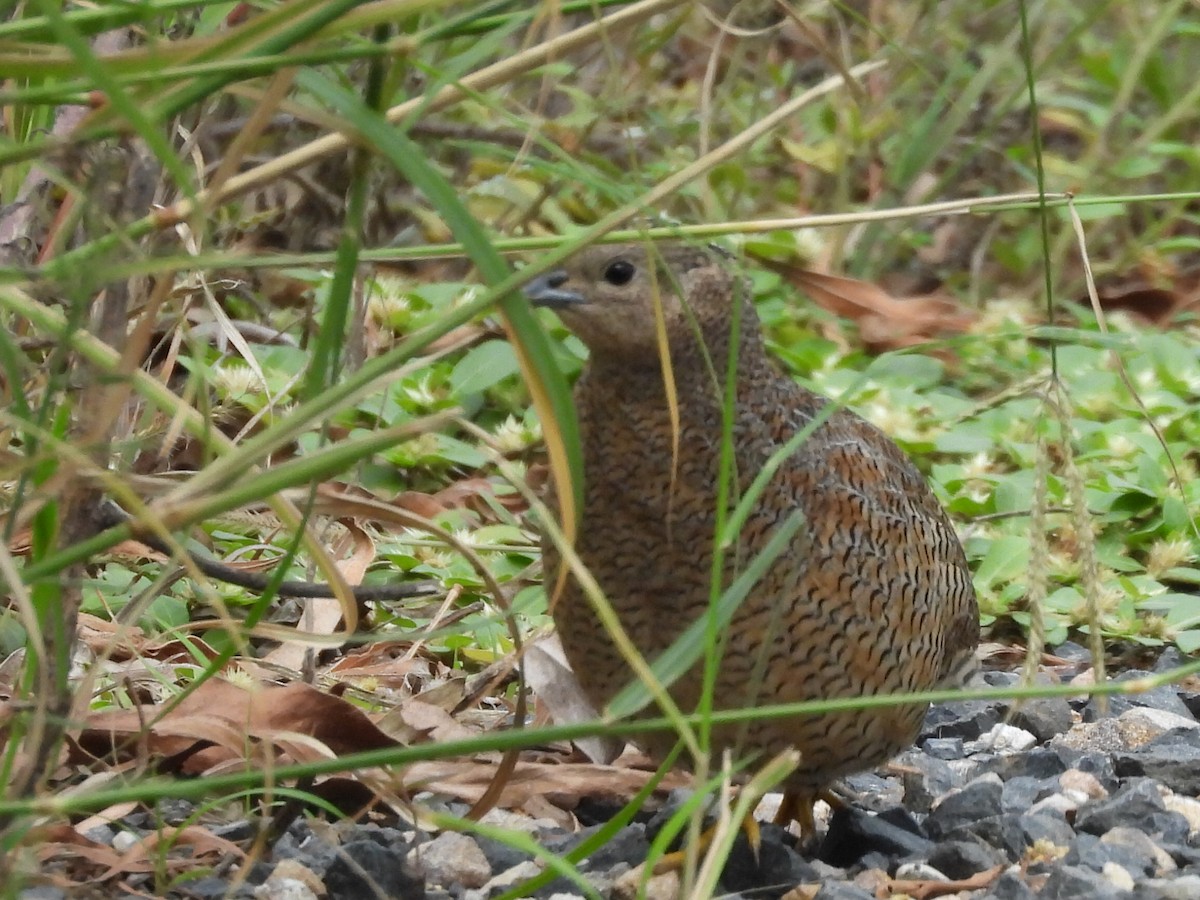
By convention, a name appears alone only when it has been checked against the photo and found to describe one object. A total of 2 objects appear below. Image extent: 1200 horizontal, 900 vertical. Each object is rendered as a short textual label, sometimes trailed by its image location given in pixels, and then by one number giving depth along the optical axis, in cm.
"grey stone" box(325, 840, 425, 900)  425
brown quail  428
